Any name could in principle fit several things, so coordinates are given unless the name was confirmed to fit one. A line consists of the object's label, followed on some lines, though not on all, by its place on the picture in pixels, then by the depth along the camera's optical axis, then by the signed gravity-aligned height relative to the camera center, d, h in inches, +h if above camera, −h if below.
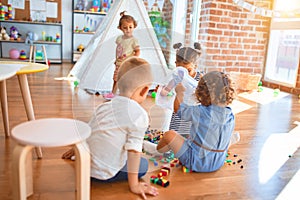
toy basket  134.2 -14.9
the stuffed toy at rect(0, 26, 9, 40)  196.5 +0.9
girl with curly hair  49.1 -14.3
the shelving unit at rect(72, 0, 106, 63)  217.5 +10.7
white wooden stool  30.9 -10.9
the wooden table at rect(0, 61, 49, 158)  47.2 -6.8
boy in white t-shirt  38.0 -11.2
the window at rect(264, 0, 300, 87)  139.9 +0.7
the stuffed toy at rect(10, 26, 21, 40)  200.4 +2.1
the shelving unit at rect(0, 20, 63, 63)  205.0 -2.5
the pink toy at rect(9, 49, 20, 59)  197.9 -11.7
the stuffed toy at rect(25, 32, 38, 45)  200.0 +0.3
